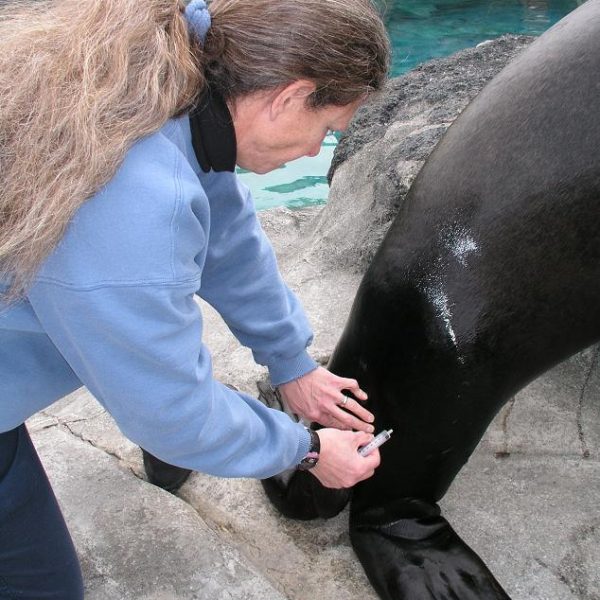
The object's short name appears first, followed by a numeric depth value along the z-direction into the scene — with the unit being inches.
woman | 46.4
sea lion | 68.9
